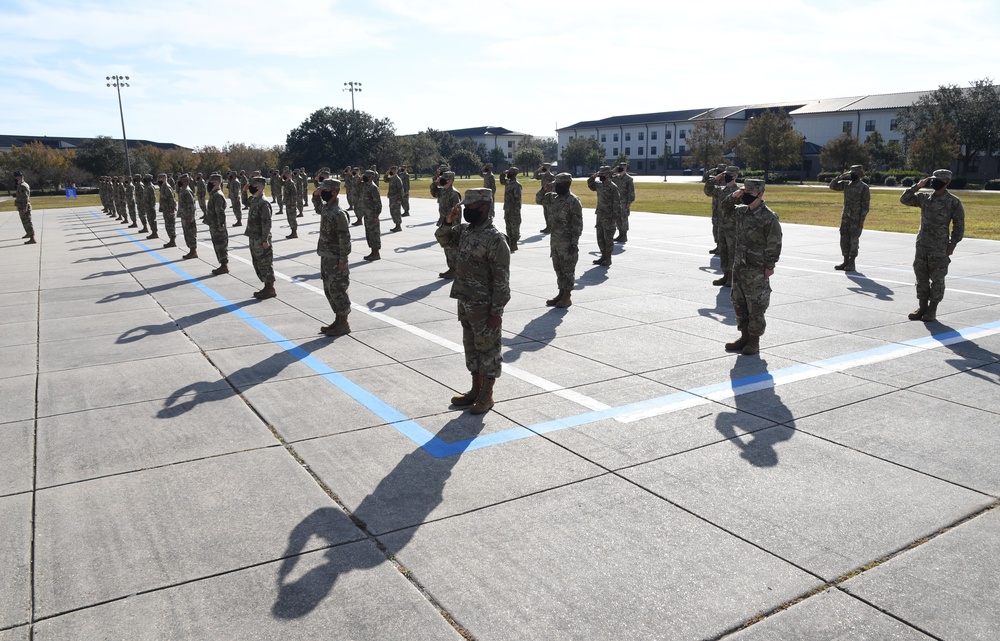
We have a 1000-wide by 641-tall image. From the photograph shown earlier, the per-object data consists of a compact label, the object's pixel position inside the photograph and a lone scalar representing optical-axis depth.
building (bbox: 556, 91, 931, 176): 94.00
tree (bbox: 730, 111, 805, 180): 72.00
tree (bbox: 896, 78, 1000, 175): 66.81
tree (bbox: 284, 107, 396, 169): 82.50
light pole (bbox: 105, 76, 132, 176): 60.78
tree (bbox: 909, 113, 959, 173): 59.62
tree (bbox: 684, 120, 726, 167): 83.88
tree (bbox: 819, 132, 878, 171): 67.69
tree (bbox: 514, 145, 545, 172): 109.31
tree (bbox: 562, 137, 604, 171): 117.12
